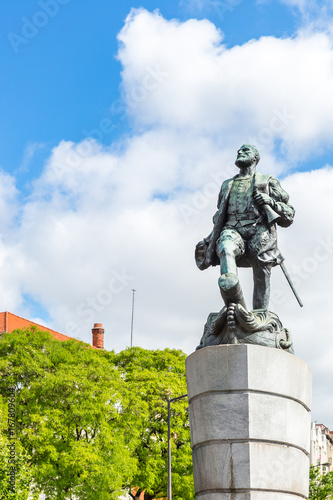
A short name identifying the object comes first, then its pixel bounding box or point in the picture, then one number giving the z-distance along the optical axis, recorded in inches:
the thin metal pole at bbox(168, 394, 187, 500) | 1425.9
